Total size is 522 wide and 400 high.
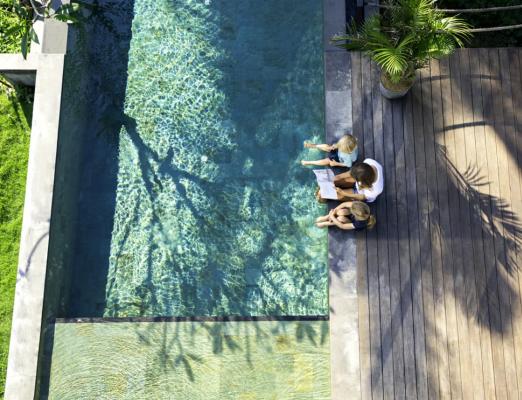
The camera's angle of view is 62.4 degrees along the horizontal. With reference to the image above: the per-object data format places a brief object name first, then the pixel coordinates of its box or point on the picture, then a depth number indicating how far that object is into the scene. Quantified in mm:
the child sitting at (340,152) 5242
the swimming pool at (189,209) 5145
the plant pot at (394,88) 5477
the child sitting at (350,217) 4949
